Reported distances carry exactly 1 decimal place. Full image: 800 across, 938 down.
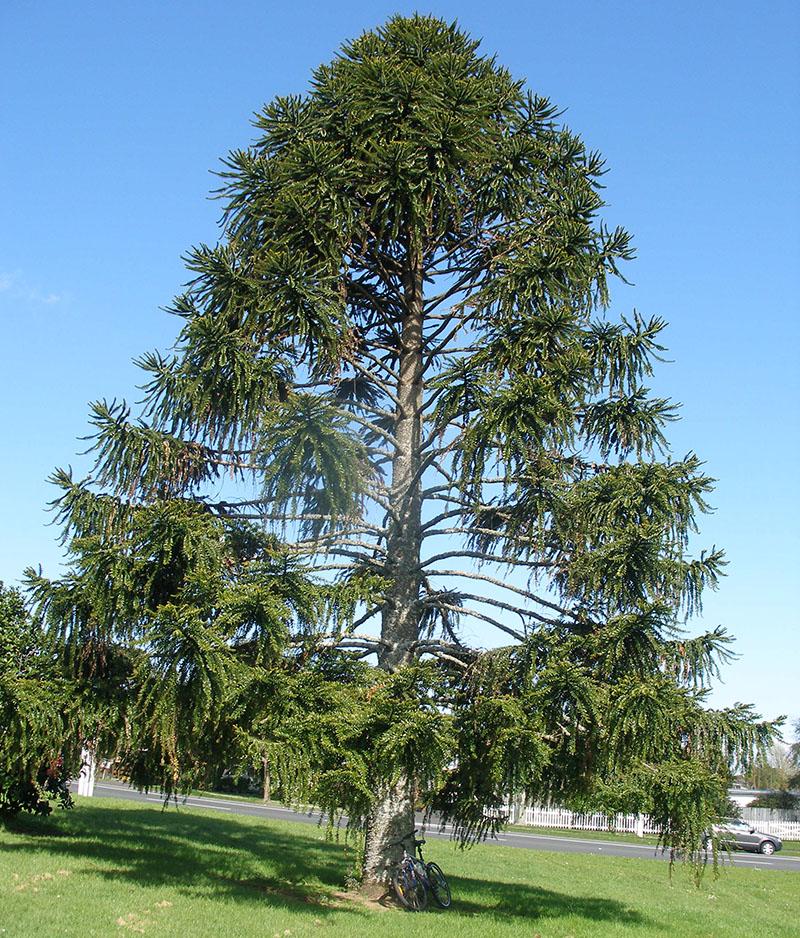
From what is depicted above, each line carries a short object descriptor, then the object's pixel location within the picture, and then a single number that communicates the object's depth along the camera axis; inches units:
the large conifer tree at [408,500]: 438.6
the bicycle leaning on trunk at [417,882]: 506.6
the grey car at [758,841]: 1405.0
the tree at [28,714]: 457.1
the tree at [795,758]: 2176.2
